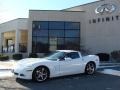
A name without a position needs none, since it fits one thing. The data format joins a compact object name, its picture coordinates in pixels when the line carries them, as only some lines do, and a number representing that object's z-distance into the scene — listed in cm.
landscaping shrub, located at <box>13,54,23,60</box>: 1456
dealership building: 1426
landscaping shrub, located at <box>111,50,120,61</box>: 1268
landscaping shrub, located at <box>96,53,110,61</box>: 1304
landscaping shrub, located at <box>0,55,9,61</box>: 1345
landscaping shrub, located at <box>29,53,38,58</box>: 1396
